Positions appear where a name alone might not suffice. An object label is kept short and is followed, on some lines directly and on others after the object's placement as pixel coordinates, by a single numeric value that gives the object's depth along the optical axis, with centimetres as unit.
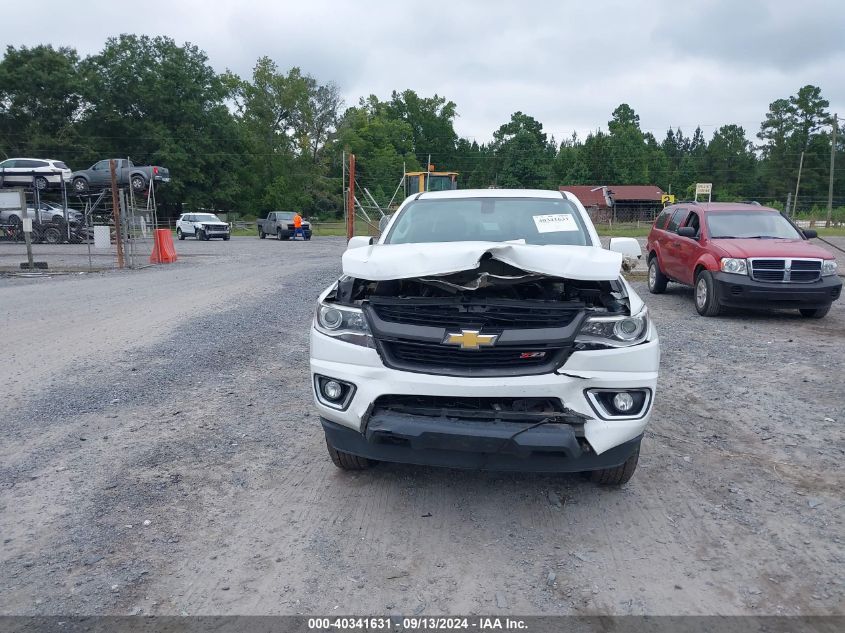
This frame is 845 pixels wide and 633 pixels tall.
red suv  966
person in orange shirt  3912
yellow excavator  2881
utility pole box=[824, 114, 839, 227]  4789
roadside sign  2870
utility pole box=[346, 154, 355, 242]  2064
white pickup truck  345
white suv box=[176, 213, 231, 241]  3797
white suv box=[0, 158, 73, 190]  3042
